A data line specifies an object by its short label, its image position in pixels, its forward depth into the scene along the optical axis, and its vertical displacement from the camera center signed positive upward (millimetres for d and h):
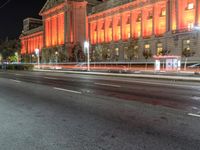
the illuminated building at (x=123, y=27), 53250 +10922
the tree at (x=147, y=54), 56625 +2453
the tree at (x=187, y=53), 48219 +2243
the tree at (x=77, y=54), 75825 +3472
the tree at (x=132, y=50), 59281 +3553
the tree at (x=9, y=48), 105312 +7769
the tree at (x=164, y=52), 53381 +2724
